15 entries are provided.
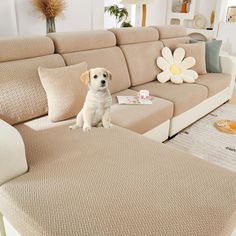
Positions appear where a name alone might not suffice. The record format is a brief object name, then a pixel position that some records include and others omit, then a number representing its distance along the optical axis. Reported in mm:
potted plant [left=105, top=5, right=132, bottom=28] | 3559
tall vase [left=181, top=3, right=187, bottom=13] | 4448
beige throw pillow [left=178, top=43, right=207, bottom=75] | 2883
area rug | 2125
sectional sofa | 943
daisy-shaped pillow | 2703
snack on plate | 2555
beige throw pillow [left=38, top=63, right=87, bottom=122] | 1689
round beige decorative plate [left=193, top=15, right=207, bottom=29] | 4422
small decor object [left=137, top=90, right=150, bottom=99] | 2164
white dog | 1548
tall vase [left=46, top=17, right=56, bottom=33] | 2697
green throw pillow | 3039
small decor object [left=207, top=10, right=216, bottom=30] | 4324
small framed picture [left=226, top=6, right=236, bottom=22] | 4234
